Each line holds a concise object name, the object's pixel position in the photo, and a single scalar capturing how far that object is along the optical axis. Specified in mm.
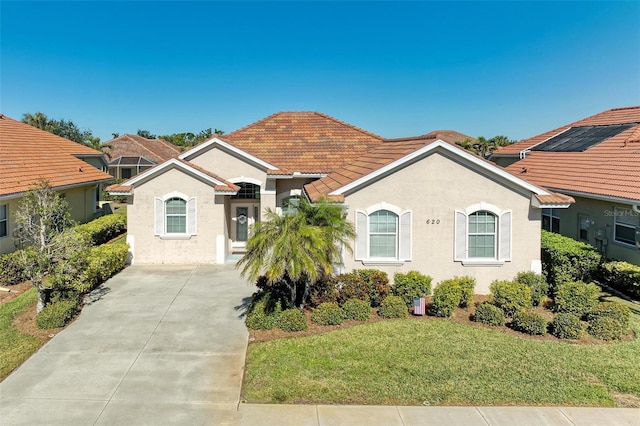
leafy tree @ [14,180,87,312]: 11562
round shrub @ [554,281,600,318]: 11742
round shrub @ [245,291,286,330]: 11077
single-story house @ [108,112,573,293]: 13844
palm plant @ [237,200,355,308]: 10656
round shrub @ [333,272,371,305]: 12336
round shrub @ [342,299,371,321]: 11617
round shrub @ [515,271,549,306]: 13055
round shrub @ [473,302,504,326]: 11359
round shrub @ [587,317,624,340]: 10445
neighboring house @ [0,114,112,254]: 16531
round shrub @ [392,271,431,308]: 12672
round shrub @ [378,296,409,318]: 11812
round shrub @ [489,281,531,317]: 11977
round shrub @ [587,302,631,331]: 10945
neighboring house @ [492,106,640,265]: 15477
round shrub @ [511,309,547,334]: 10688
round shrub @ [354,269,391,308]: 12641
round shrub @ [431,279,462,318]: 11852
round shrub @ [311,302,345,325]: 11273
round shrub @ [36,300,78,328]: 10977
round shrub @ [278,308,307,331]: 10875
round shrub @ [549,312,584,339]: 10445
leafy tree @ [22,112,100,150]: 41812
